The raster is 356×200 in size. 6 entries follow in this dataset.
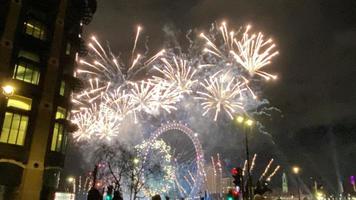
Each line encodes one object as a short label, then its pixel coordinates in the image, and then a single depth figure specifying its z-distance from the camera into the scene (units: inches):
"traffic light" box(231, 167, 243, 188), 752.3
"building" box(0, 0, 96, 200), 1165.1
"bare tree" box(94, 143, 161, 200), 2508.6
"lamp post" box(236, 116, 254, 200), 886.1
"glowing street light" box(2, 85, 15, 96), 692.7
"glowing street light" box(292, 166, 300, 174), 1433.2
